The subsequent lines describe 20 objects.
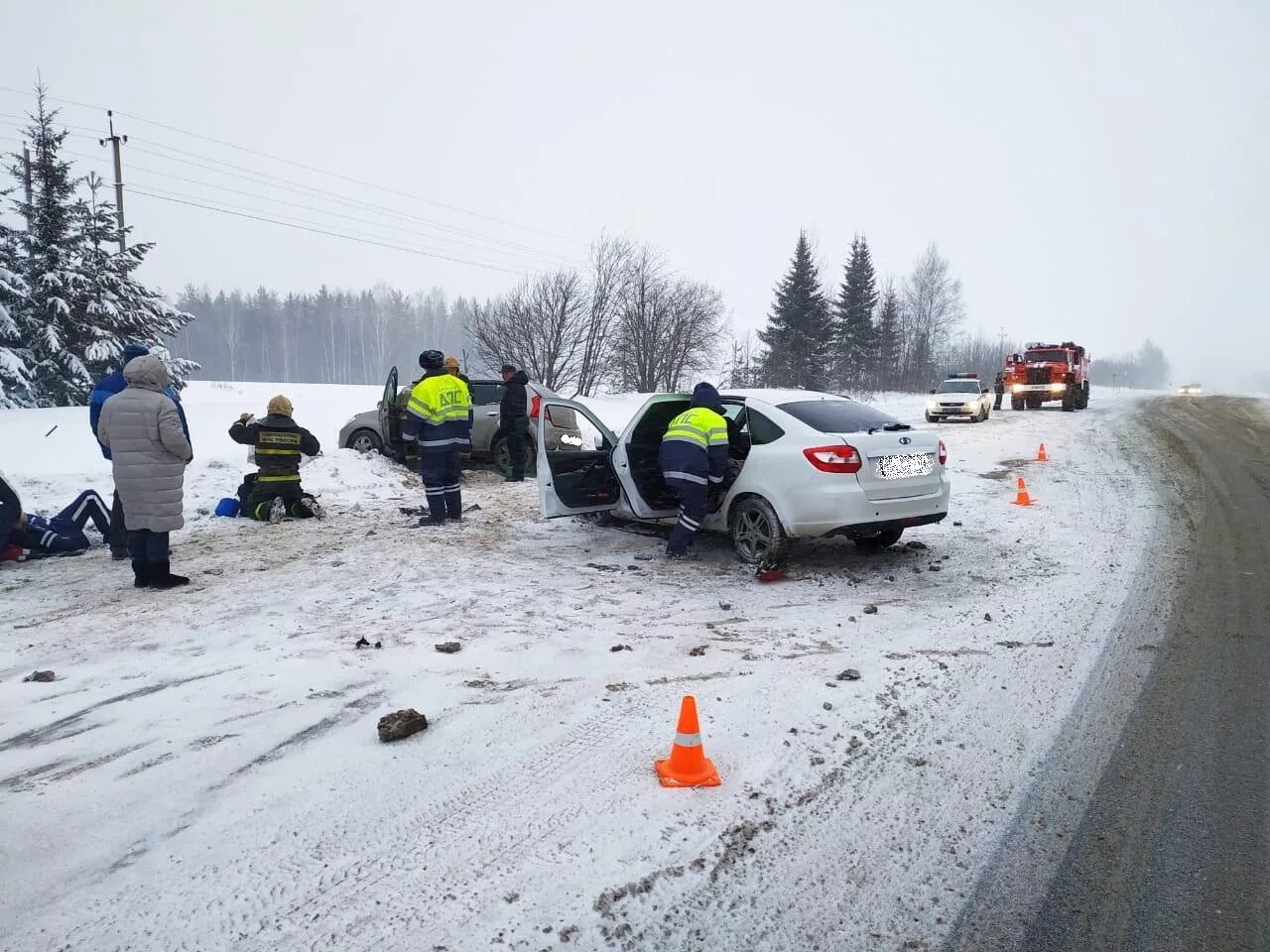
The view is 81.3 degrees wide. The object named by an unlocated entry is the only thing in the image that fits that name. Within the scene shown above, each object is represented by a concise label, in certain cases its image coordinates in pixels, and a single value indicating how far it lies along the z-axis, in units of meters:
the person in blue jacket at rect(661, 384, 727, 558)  6.59
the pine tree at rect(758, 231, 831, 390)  43.16
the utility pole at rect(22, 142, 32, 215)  22.42
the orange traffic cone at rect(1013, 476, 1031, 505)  9.48
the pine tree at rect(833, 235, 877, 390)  48.12
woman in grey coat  5.90
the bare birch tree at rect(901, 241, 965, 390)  62.69
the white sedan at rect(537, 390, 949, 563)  6.09
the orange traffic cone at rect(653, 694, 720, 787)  3.04
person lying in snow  6.93
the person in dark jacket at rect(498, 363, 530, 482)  11.70
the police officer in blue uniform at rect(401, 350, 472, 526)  8.50
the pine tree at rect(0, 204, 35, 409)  19.06
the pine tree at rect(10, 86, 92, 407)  21.38
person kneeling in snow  8.67
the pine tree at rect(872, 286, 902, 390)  52.34
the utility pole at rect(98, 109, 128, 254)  24.76
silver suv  11.82
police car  23.14
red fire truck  26.91
